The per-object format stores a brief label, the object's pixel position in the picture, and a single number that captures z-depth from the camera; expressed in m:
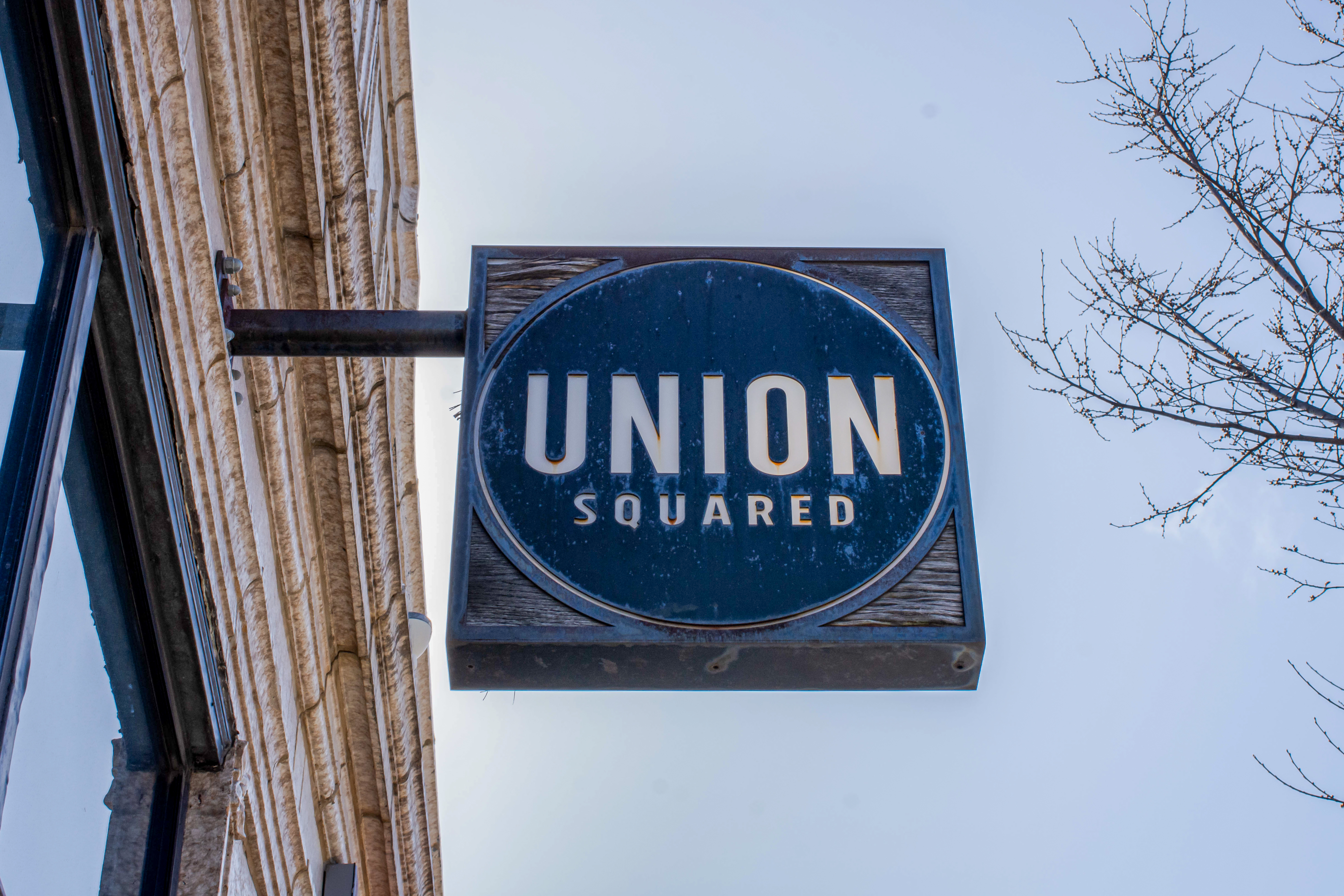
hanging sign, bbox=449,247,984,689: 3.32
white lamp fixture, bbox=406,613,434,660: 6.22
